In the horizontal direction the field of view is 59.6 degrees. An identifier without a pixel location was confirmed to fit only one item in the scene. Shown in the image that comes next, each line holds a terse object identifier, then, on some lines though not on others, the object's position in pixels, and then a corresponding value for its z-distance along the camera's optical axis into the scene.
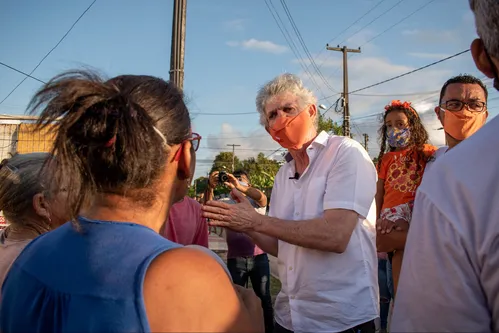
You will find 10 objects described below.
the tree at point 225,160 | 70.61
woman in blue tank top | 1.07
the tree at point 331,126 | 29.30
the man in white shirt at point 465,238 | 1.06
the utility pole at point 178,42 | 6.77
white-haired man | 2.31
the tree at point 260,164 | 62.67
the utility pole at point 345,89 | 24.09
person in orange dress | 2.85
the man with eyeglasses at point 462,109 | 3.00
